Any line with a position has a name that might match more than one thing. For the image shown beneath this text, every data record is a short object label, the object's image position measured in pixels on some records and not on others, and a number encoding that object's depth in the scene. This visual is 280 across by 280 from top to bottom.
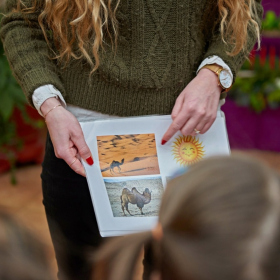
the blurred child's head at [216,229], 1.15
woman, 1.57
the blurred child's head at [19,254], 1.20
